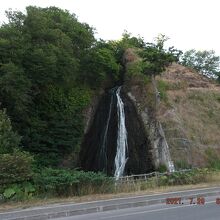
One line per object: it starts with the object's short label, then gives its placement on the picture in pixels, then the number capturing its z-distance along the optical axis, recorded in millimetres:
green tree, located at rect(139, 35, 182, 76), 33938
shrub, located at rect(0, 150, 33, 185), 19781
